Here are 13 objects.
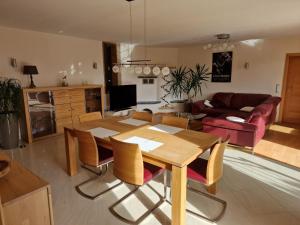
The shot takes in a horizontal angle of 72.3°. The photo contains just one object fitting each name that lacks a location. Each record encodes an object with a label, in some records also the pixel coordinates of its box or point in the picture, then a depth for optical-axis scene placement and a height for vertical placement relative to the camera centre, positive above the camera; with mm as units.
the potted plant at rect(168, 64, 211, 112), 6900 -122
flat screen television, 5887 -579
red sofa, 3744 -951
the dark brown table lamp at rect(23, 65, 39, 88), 4215 +160
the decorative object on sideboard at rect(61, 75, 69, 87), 5078 -109
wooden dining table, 1875 -729
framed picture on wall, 6609 +305
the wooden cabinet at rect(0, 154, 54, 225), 1352 -817
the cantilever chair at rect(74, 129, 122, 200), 2430 -943
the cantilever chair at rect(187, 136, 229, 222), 2066 -1015
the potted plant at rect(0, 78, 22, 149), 3895 -655
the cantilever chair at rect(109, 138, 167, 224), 2016 -928
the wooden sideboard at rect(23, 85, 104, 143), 4348 -685
